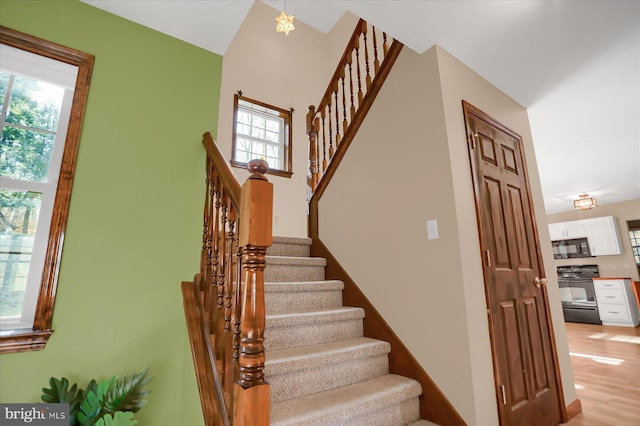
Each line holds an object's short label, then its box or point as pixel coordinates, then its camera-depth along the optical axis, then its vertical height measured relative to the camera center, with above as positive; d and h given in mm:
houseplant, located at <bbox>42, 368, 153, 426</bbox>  1513 -592
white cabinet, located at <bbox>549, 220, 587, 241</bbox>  7176 +995
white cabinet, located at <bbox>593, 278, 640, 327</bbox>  6090 -585
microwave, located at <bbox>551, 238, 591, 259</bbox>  7062 +567
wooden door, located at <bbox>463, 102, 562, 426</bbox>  1962 -58
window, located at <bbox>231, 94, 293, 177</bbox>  4664 +2166
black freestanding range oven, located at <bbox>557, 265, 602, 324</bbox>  6523 -425
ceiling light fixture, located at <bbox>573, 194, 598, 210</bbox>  5512 +1204
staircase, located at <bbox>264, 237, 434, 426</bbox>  1584 -500
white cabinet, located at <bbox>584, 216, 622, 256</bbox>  6605 +785
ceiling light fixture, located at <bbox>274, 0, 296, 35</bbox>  3479 +2778
